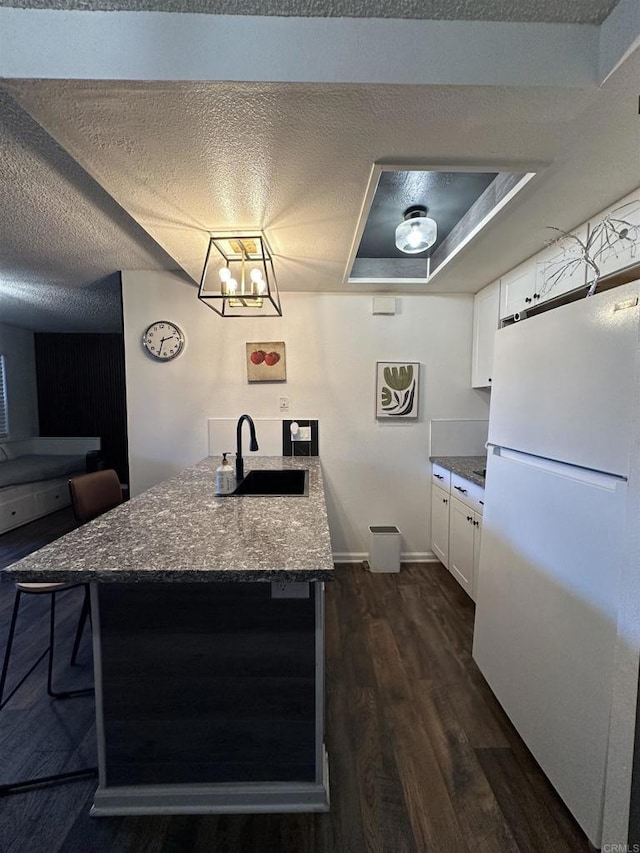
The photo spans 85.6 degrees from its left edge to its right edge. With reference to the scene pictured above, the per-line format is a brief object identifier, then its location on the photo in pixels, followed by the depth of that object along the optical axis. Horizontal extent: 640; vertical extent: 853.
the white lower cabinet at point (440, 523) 2.71
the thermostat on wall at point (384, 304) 2.89
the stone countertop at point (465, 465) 2.25
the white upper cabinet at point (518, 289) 2.18
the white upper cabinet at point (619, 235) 1.45
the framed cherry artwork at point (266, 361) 2.89
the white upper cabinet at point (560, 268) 1.78
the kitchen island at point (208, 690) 1.10
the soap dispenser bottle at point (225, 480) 1.67
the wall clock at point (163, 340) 2.81
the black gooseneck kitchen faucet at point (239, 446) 1.90
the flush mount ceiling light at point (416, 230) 2.08
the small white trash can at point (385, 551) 2.81
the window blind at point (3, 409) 4.77
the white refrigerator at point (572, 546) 0.95
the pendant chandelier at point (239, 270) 1.78
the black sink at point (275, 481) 2.23
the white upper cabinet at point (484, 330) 2.62
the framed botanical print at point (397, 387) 2.95
